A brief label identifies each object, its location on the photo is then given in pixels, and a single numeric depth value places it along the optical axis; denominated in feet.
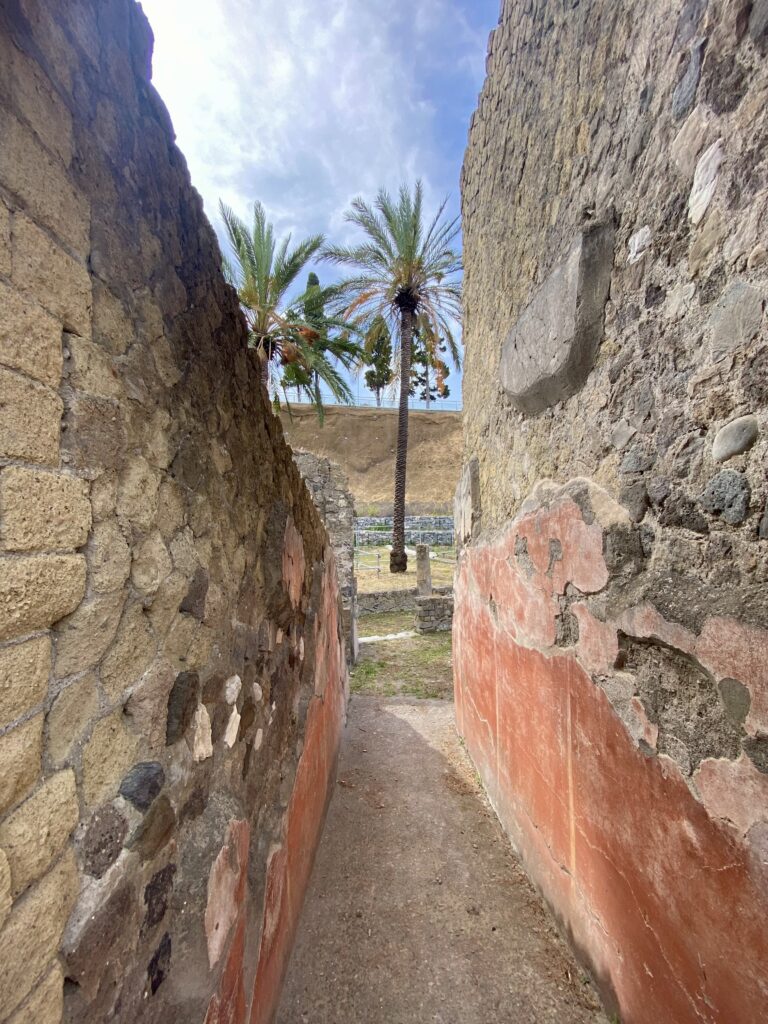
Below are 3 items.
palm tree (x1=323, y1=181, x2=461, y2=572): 33.55
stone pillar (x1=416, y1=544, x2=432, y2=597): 29.94
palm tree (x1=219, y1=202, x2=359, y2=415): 27.37
